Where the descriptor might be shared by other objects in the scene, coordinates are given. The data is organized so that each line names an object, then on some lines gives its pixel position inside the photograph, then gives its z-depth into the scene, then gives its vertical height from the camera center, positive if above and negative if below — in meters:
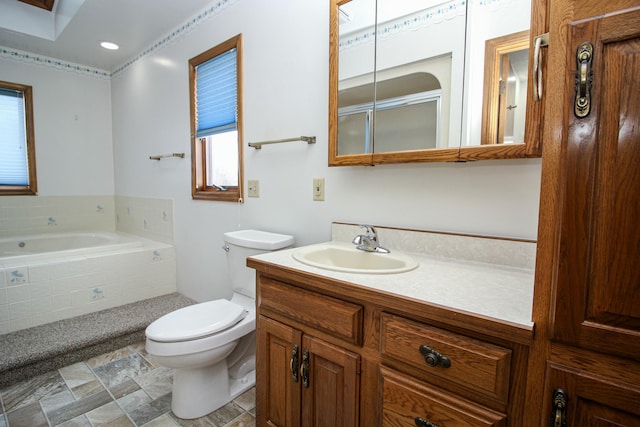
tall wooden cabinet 0.52 -0.04
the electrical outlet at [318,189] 1.63 +0.00
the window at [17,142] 2.94 +0.42
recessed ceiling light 2.73 +1.25
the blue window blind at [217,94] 2.11 +0.66
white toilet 1.40 -0.70
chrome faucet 1.31 -0.21
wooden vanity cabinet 0.69 -0.46
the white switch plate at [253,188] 1.96 +0.01
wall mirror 1.04 +0.44
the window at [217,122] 2.08 +0.47
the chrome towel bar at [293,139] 1.63 +0.26
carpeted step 1.79 -0.96
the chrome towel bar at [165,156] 2.49 +0.26
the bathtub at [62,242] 2.67 -0.52
